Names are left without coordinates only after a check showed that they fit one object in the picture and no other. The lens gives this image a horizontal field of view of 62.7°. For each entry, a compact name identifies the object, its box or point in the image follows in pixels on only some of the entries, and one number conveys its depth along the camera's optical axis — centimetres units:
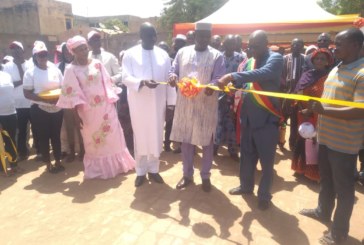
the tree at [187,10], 2633
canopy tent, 841
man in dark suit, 317
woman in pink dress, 418
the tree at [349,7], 2122
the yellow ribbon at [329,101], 238
